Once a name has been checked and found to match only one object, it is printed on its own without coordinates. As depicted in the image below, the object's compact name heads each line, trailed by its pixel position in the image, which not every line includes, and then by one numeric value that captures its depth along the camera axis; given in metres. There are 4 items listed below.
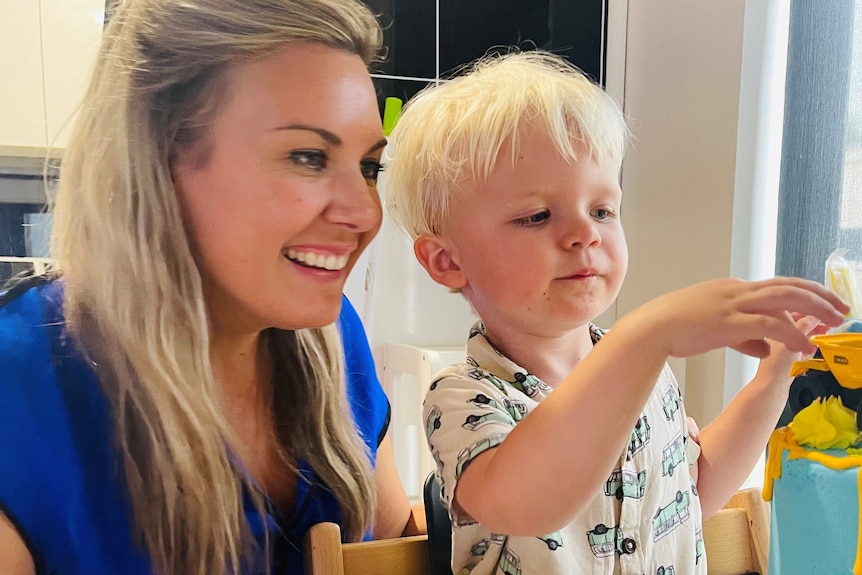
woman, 0.47
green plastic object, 0.75
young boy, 0.39
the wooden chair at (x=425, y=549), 0.53
